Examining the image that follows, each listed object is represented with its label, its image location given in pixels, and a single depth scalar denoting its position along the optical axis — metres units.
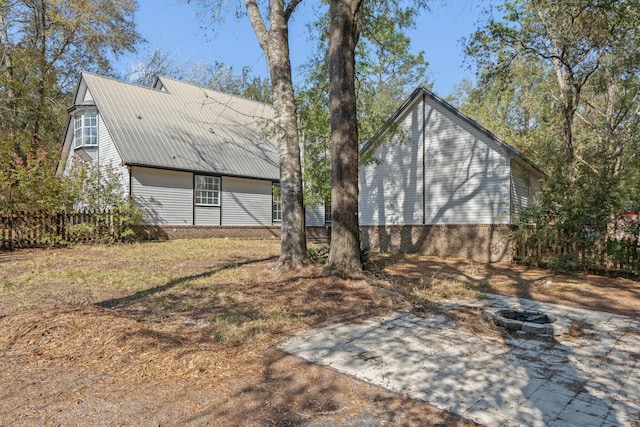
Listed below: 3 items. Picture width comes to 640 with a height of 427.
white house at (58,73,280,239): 16.42
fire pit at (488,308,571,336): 4.68
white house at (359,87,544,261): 12.60
